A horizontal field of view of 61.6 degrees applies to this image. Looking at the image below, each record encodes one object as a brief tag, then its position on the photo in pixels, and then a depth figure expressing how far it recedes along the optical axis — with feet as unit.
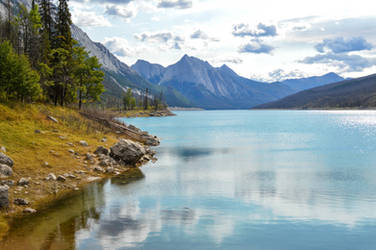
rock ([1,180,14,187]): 81.64
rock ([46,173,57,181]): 94.45
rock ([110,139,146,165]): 132.16
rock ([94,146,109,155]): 130.21
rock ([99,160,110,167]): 121.38
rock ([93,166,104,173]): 115.93
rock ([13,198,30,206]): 76.13
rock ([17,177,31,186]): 84.92
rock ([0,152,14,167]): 89.66
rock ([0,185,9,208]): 71.41
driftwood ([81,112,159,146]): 206.69
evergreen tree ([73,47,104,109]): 233.14
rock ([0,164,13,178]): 85.46
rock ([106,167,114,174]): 118.01
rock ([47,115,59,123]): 155.36
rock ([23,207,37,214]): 72.84
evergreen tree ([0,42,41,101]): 147.33
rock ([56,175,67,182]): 97.48
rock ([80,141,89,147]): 135.96
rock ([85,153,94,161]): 121.70
